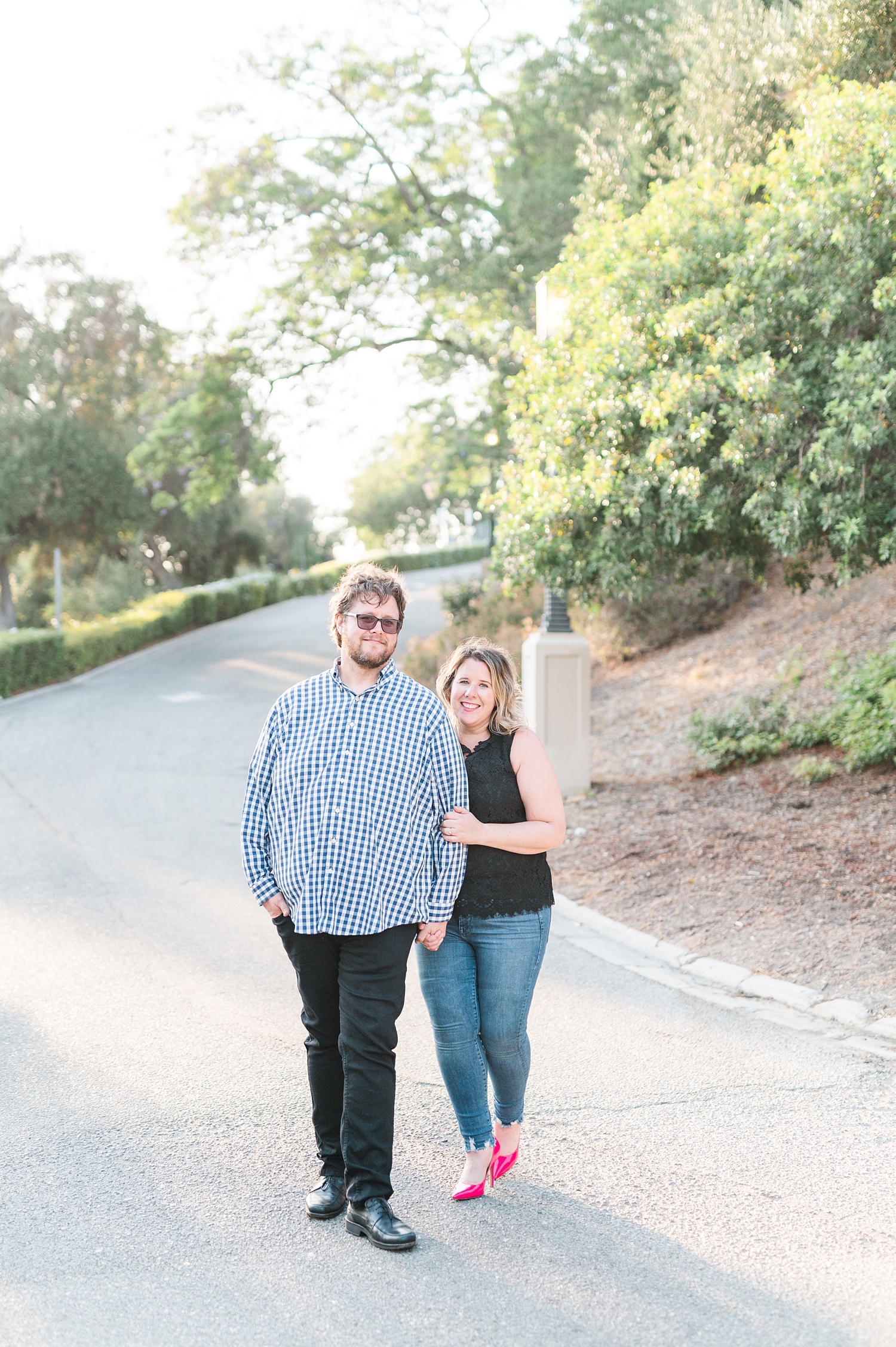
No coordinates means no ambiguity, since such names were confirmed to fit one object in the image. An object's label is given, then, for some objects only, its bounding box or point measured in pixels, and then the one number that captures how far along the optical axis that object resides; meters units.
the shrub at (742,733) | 10.28
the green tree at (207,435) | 19.98
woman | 3.48
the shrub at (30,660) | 18.94
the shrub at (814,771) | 9.24
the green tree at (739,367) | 6.62
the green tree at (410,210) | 17.01
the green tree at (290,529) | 60.47
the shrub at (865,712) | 9.09
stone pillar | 10.04
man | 3.34
